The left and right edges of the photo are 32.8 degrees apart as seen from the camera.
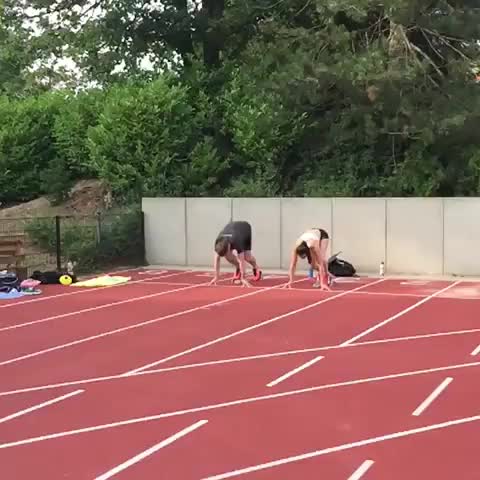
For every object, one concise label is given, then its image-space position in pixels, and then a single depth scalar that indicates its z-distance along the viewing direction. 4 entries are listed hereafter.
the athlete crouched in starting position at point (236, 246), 16.62
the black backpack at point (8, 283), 16.11
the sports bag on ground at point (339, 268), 18.78
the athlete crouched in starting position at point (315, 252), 15.50
